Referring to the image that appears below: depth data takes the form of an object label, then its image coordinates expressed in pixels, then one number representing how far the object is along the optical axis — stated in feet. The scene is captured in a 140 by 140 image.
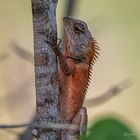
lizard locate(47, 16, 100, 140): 15.69
